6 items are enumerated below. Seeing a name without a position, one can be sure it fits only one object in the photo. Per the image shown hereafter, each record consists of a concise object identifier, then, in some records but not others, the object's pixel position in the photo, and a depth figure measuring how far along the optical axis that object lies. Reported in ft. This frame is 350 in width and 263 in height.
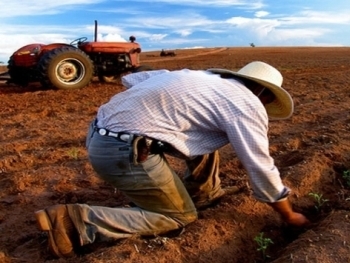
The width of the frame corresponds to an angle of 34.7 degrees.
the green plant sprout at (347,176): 15.41
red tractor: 35.81
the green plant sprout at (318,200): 14.09
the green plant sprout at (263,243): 12.09
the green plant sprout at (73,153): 19.30
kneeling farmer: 11.36
